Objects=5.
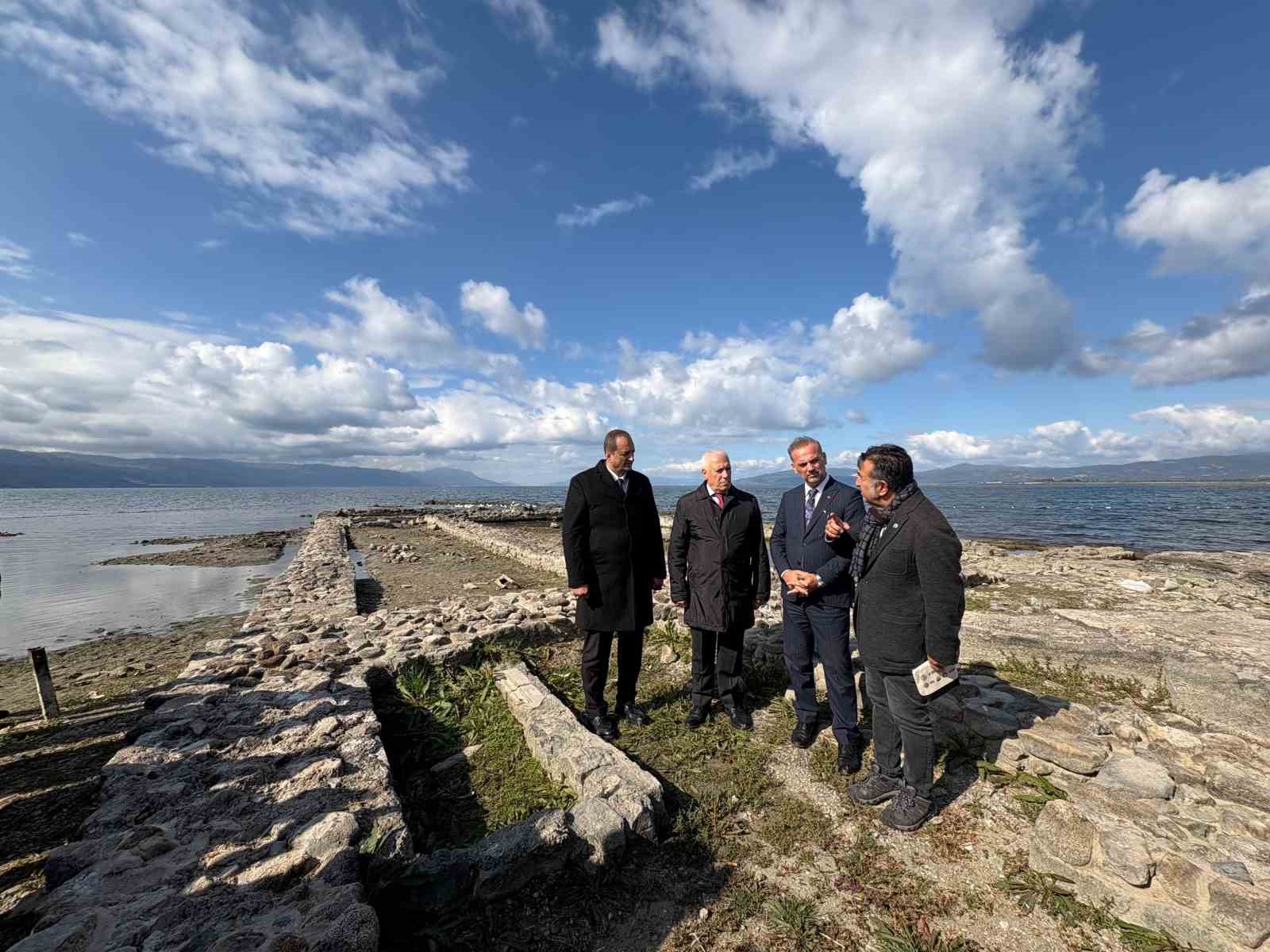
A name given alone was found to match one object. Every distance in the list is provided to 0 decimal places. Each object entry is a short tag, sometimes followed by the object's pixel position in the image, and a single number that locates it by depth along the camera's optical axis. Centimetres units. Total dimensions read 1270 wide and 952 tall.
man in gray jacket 321
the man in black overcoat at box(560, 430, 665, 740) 486
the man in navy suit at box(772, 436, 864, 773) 427
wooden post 588
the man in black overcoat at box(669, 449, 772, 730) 494
